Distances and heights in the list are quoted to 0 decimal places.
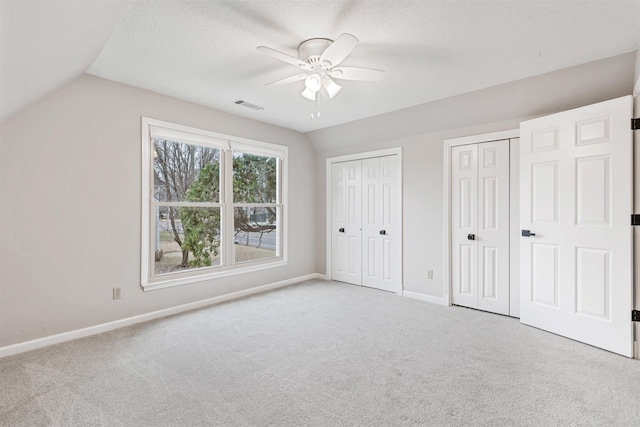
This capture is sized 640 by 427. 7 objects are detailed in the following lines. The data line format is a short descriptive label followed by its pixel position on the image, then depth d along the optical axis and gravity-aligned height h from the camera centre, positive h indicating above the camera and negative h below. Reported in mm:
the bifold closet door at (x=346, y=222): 5125 -127
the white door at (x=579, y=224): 2646 -77
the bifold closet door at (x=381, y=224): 4652 -149
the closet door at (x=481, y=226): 3693 -131
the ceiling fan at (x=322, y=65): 2184 +1163
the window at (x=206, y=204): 3619 +123
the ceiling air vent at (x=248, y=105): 3827 +1386
